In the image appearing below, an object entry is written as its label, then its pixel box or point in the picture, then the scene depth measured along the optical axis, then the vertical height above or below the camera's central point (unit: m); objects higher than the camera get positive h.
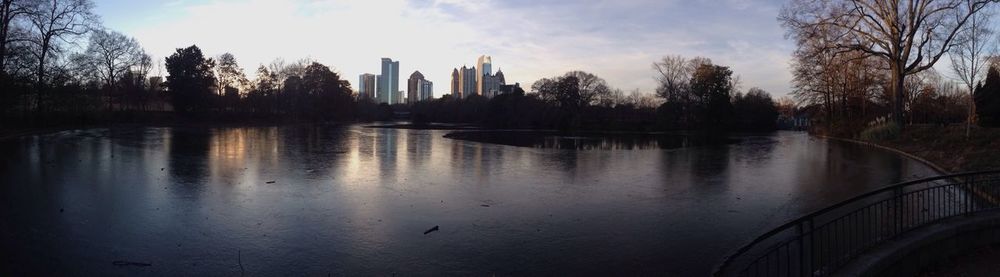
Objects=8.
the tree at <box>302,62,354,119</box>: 86.31 +5.54
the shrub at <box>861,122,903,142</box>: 27.06 -0.11
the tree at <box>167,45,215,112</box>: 65.25 +5.35
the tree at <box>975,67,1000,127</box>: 36.31 +2.23
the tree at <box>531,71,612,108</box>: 81.25 +5.75
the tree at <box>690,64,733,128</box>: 66.38 +4.17
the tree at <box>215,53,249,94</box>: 75.94 +7.57
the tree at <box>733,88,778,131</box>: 72.31 +2.04
